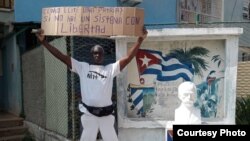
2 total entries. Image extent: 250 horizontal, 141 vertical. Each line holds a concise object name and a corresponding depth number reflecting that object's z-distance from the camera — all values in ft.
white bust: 15.30
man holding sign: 15.31
